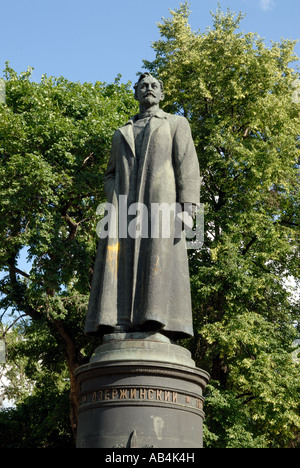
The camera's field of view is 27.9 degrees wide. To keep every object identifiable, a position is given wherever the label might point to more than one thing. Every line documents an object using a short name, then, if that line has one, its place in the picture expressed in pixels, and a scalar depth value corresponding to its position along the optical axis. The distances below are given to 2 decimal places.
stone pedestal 6.25
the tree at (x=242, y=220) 17.16
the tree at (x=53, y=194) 16.92
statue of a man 7.25
